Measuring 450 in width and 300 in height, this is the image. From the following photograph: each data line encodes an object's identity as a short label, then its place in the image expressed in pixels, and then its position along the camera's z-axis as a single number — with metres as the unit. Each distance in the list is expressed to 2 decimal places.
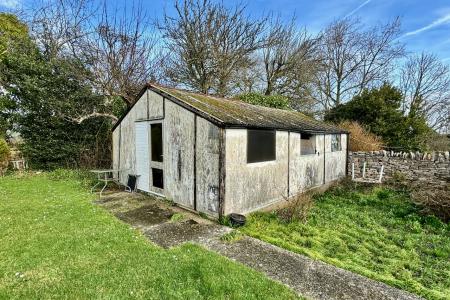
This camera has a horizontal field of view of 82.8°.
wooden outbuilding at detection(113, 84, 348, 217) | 6.40
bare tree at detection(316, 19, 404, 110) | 22.39
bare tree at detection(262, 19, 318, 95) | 20.98
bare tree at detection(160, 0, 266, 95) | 17.14
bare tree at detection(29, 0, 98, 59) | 14.23
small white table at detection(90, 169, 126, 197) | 9.56
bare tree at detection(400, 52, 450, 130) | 22.11
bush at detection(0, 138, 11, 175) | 12.41
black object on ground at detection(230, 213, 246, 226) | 5.99
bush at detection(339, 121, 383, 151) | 14.10
